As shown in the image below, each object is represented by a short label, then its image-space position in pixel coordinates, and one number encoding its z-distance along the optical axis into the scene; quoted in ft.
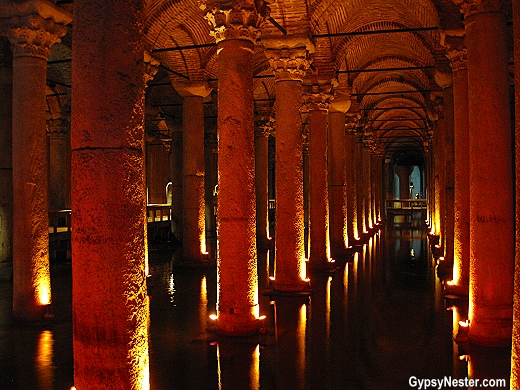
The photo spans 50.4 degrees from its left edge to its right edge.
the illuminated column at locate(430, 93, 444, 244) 47.83
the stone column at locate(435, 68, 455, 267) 37.32
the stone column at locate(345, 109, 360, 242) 59.31
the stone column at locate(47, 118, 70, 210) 58.03
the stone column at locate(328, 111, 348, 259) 49.65
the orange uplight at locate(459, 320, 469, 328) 22.65
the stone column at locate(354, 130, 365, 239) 69.00
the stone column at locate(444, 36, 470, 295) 29.01
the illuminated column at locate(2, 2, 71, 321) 25.72
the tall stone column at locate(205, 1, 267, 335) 23.12
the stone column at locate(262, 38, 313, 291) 31.14
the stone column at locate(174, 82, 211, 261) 45.09
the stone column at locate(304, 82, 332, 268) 39.60
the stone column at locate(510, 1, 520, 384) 11.10
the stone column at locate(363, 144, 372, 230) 80.02
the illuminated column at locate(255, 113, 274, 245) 62.58
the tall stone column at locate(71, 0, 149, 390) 11.55
